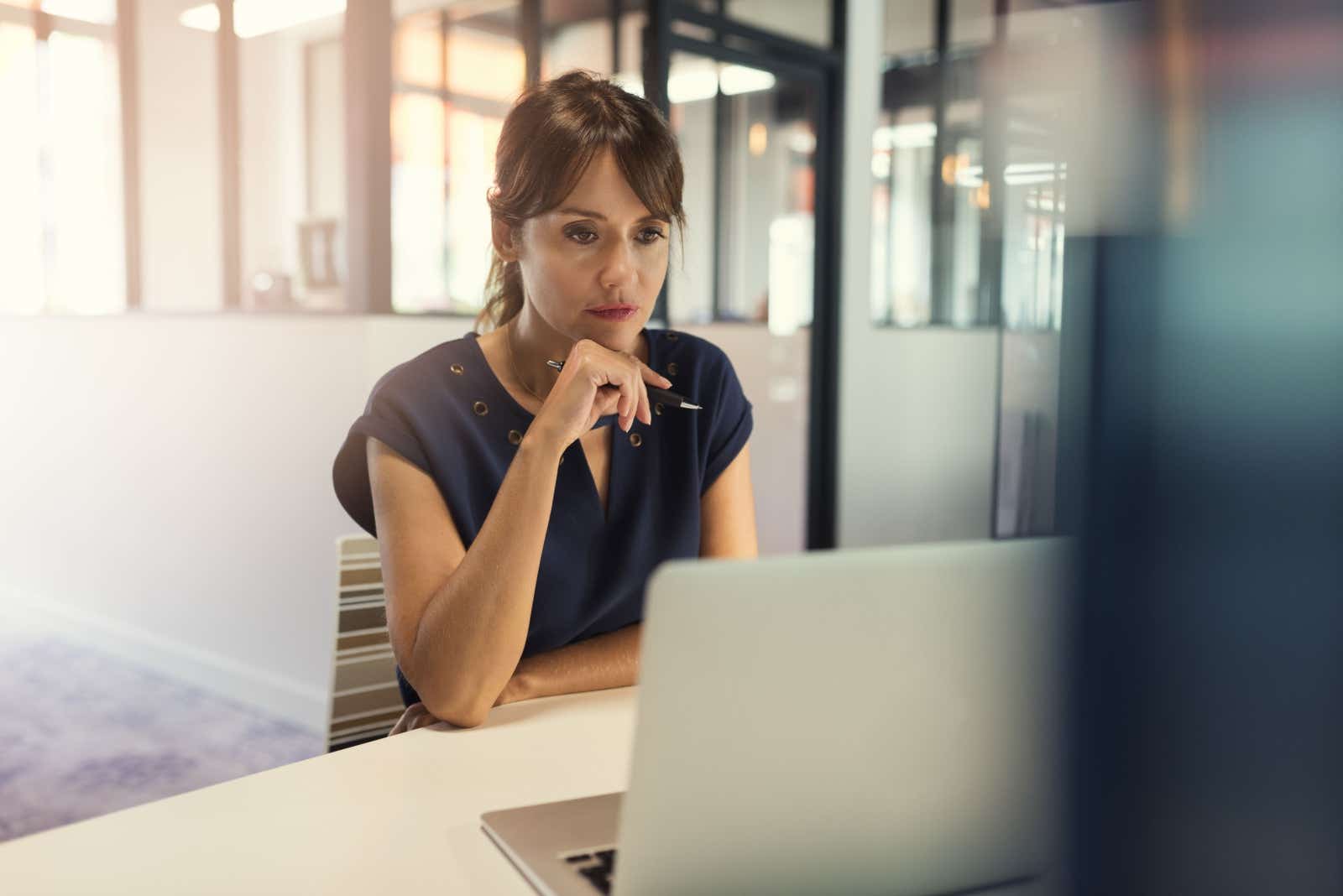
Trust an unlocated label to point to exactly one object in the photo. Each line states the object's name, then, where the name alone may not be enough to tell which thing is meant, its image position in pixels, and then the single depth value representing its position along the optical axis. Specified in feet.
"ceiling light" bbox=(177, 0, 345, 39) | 9.33
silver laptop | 1.67
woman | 3.81
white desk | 2.38
